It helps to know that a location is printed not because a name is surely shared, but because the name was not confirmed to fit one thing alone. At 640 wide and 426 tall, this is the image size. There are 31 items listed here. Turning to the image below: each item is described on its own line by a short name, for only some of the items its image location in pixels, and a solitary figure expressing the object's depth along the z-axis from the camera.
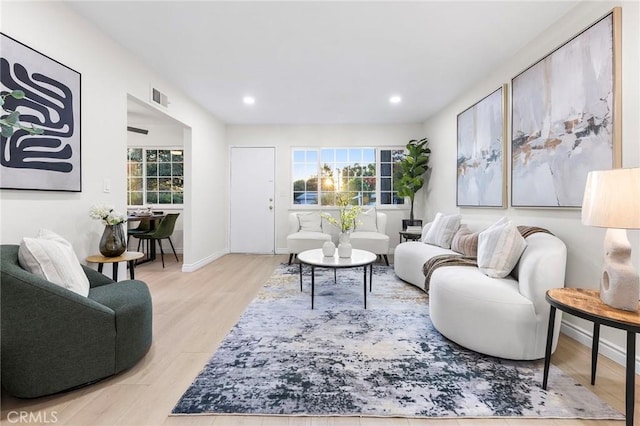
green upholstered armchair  1.48
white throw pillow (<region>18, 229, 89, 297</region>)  1.68
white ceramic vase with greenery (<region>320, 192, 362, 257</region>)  3.22
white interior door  5.91
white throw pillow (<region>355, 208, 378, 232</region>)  5.27
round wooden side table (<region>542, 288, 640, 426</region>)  1.27
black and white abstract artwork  1.90
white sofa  1.91
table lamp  1.36
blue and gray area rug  1.51
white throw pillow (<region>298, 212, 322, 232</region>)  5.27
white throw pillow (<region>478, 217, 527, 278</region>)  2.24
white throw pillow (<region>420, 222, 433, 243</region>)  4.19
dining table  4.88
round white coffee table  2.89
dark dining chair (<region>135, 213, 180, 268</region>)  4.82
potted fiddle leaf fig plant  5.30
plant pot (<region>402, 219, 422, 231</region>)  5.33
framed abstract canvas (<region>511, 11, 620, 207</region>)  2.04
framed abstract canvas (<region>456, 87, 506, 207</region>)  3.26
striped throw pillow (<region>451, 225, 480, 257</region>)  3.11
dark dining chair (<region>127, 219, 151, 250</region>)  4.99
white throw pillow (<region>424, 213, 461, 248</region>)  3.75
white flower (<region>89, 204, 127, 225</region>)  2.46
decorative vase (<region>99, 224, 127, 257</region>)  2.45
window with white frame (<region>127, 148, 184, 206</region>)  6.05
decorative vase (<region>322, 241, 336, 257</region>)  3.29
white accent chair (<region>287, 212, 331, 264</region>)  4.89
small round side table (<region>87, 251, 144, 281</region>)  2.38
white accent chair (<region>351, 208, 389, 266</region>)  4.84
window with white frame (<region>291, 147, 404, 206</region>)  5.91
